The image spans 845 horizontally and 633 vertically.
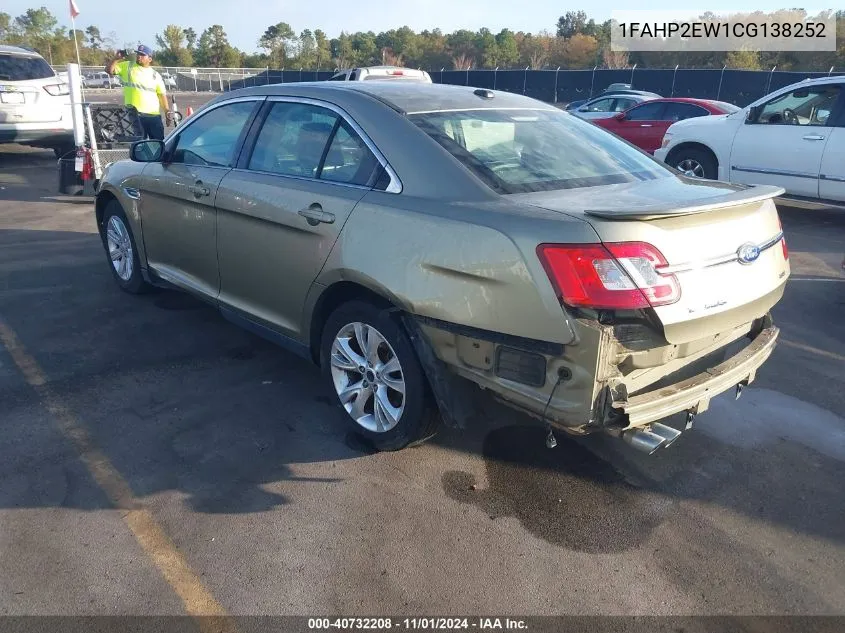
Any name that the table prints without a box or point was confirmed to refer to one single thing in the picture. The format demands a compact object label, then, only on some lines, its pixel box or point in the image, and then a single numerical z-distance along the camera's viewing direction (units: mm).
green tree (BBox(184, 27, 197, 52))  86675
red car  12781
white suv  11281
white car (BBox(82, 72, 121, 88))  48628
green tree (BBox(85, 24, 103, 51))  91488
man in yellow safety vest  9938
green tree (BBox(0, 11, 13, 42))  69625
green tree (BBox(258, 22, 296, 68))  84250
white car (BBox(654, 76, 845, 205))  8406
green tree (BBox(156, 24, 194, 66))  78500
